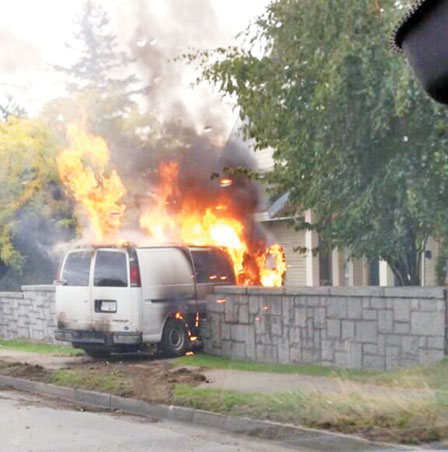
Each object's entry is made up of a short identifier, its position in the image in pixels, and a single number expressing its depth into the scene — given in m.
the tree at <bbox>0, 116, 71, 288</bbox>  22.33
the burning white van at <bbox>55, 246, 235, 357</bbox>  14.30
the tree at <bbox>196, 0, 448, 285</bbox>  11.60
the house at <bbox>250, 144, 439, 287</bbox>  18.55
